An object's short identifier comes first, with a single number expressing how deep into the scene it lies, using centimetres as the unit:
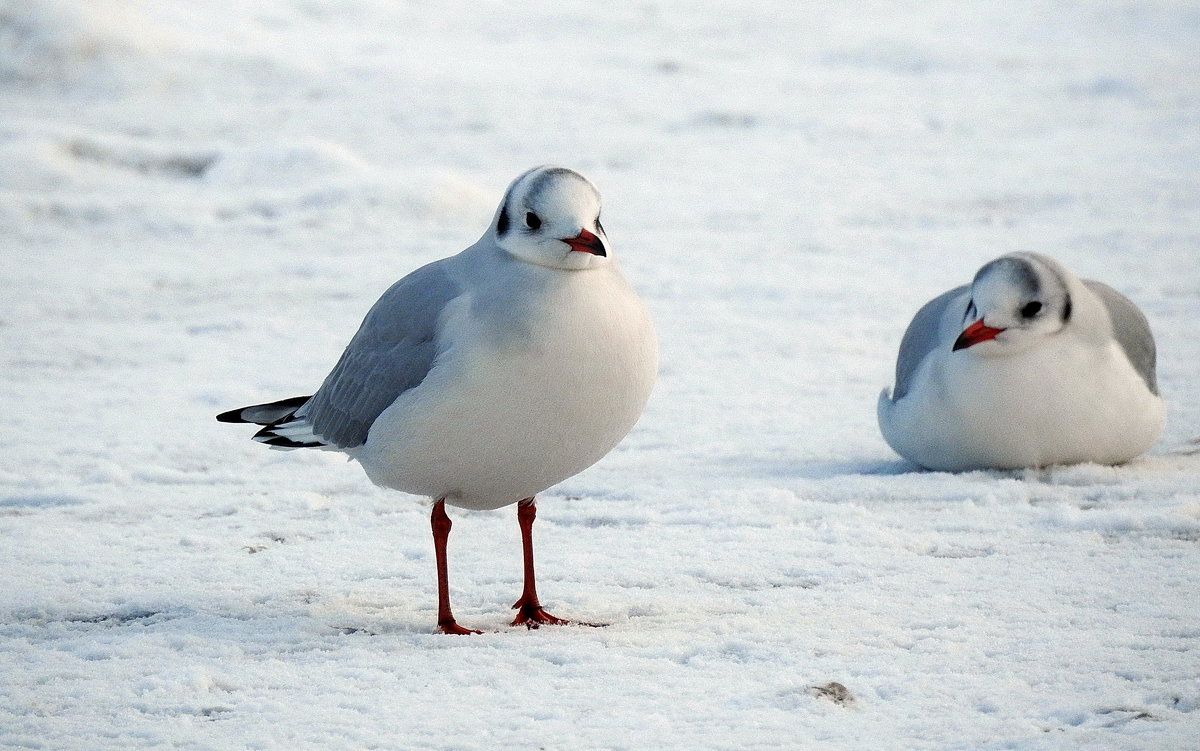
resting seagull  981
